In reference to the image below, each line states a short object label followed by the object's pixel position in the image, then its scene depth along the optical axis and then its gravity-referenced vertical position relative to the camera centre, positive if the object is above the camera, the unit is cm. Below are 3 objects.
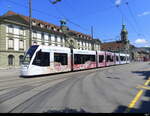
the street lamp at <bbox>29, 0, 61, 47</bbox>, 2242 +721
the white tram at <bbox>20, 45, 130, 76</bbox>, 1354 -6
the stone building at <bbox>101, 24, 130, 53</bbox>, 9317 +960
